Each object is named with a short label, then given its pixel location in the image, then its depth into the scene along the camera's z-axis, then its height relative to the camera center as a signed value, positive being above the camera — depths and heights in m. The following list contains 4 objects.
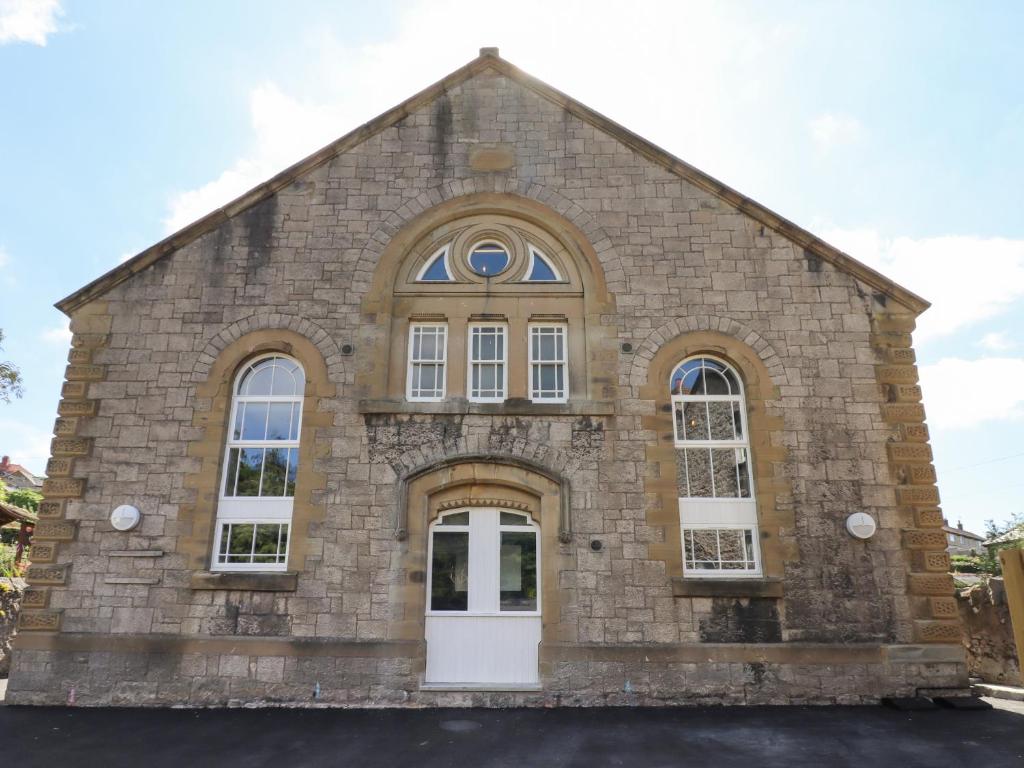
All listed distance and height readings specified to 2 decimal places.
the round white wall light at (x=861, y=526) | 9.69 +0.93
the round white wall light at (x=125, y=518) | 9.80 +1.03
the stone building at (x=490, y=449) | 9.38 +2.10
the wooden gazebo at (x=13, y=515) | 17.72 +1.98
